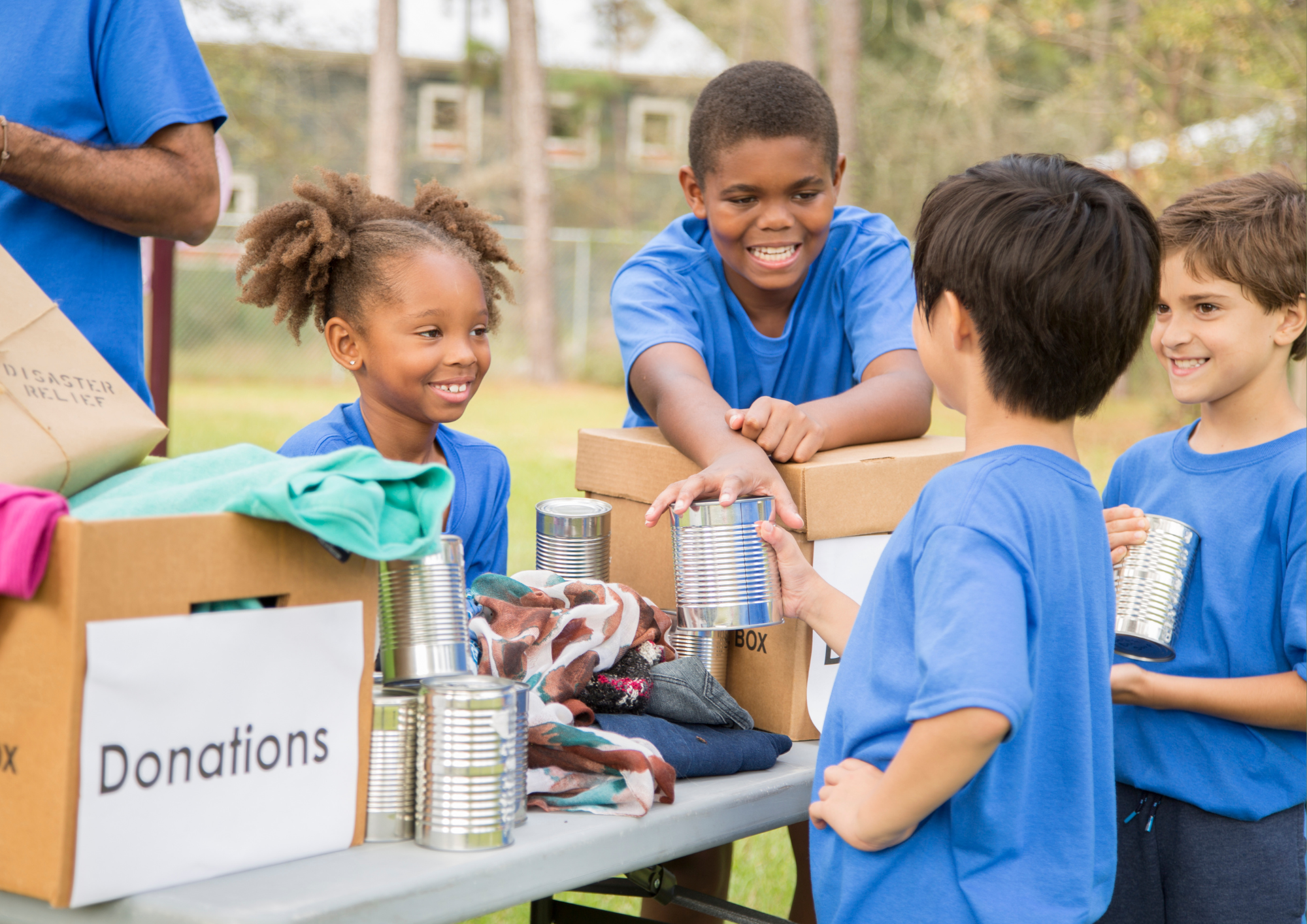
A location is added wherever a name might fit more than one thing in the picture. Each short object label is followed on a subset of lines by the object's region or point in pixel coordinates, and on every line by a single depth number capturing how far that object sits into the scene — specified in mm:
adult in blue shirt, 3270
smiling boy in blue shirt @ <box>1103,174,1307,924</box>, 3023
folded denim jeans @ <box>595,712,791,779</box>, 2912
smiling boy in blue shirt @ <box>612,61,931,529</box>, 3390
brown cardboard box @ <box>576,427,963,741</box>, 3111
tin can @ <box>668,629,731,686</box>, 3117
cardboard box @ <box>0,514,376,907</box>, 2574
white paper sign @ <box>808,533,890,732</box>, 3115
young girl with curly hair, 3354
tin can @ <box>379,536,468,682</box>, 2737
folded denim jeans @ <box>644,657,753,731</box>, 2976
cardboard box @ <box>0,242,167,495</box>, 2748
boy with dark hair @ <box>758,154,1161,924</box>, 2714
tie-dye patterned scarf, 2823
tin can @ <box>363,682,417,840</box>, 2731
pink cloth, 2567
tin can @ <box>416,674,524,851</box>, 2697
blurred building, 26663
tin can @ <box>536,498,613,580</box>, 3161
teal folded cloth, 2637
